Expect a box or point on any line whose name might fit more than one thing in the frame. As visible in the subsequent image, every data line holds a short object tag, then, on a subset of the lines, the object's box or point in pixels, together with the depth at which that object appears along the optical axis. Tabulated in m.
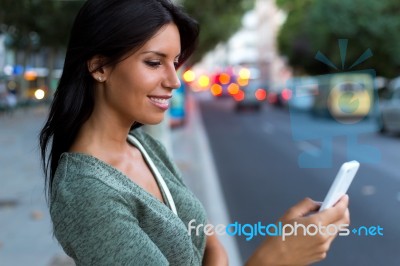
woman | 1.20
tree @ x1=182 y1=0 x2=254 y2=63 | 14.48
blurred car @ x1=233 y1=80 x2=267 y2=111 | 36.31
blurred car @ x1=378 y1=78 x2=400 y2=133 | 16.69
